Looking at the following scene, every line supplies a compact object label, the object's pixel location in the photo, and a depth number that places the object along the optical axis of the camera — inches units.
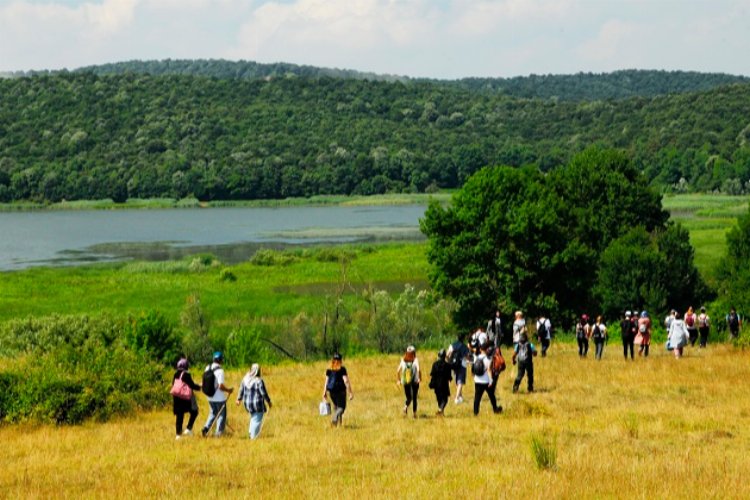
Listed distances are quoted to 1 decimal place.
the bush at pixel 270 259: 3147.1
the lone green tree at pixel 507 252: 1905.8
